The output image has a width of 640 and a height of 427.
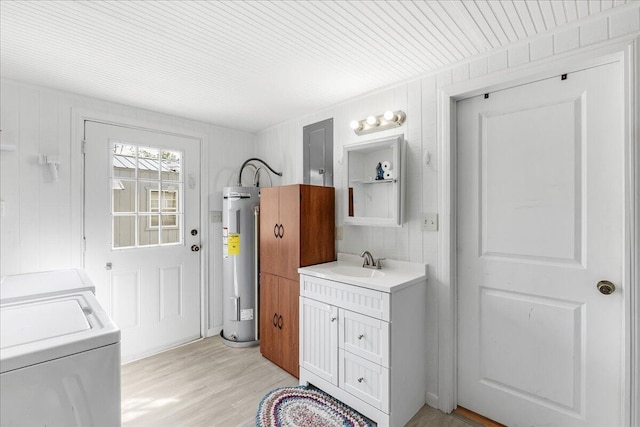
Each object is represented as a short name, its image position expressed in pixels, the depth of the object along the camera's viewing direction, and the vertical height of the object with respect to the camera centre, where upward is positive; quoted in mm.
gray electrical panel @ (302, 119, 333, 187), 2785 +559
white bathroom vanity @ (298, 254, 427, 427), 1811 -835
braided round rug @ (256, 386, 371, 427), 1893 -1324
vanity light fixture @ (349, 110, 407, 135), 2242 +690
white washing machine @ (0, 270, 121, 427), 986 -548
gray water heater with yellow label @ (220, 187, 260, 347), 3018 -546
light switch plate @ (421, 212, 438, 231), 2078 -71
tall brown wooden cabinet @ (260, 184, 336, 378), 2457 -333
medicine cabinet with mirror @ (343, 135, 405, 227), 2189 +227
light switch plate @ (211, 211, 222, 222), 3273 -50
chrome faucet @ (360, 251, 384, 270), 2355 -393
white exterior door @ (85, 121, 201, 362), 2592 -190
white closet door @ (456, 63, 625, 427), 1564 -235
